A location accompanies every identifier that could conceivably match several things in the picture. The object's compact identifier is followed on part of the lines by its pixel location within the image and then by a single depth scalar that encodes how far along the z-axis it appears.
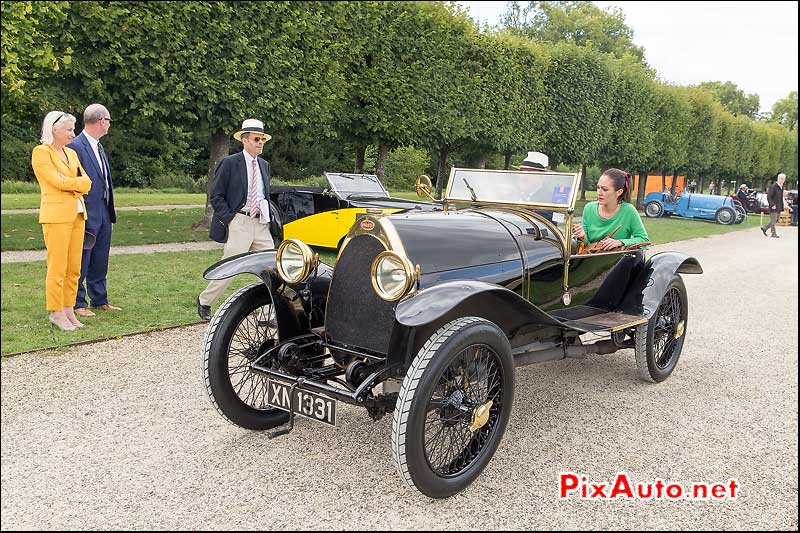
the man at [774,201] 17.84
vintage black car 2.88
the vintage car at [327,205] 9.73
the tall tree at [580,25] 44.41
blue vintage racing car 22.61
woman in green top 4.66
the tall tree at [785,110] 74.59
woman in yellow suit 4.75
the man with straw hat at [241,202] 5.47
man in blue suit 5.41
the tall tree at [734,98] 74.50
